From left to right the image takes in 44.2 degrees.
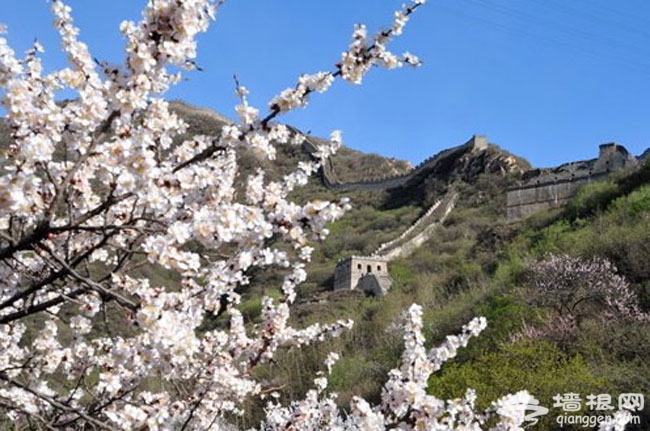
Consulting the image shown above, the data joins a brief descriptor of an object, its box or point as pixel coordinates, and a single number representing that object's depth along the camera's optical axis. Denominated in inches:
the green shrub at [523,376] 617.0
